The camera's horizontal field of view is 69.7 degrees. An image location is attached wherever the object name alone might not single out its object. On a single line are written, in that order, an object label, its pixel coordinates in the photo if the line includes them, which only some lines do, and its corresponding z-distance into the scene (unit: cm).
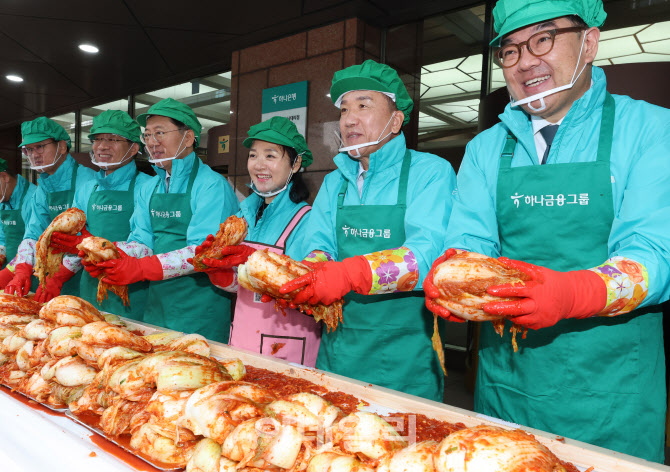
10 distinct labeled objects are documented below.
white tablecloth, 122
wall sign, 471
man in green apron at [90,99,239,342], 334
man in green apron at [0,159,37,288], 524
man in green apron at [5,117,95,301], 432
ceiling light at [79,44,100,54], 568
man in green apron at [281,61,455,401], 228
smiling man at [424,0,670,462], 161
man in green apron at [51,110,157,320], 376
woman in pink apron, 282
